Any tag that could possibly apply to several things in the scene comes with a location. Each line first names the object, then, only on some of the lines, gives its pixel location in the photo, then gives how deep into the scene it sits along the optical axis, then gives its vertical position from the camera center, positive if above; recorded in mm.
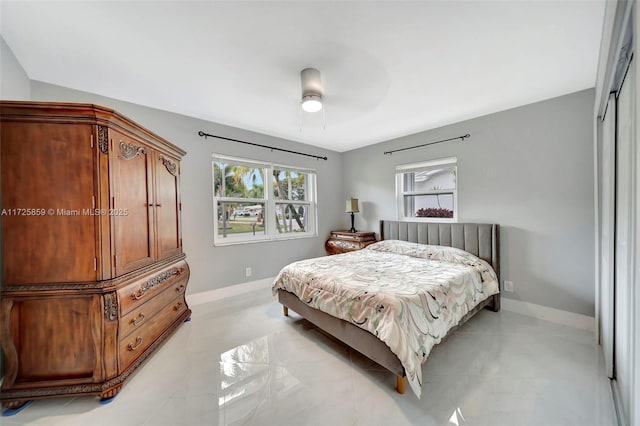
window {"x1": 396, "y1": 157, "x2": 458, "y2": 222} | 3465 +274
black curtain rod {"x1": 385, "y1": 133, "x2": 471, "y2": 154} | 3215 +980
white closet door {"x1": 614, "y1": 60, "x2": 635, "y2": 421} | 1240 -208
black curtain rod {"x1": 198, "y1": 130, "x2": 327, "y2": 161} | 3197 +1044
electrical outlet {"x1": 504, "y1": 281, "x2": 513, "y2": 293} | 2857 -971
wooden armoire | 1472 -260
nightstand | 4121 -576
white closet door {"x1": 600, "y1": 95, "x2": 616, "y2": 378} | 1684 -163
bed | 1626 -717
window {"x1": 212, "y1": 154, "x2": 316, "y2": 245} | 3500 +165
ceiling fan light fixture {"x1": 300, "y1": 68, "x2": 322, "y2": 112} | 2030 +1081
